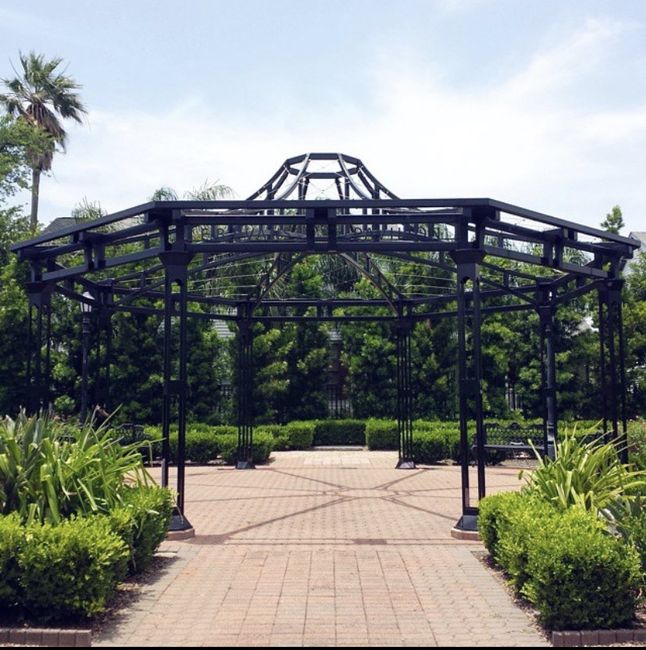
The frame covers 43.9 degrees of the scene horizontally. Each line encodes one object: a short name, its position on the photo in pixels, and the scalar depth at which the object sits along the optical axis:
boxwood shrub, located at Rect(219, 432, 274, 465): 17.45
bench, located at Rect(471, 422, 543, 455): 15.83
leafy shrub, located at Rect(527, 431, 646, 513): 6.99
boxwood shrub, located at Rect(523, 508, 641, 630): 5.37
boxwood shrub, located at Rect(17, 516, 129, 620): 5.44
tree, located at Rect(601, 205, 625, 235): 27.16
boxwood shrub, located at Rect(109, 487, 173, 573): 6.46
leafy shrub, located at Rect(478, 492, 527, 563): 6.97
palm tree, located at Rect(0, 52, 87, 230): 33.25
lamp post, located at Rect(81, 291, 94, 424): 13.84
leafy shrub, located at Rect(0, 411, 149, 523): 6.41
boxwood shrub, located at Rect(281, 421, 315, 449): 21.52
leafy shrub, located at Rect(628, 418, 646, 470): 8.95
